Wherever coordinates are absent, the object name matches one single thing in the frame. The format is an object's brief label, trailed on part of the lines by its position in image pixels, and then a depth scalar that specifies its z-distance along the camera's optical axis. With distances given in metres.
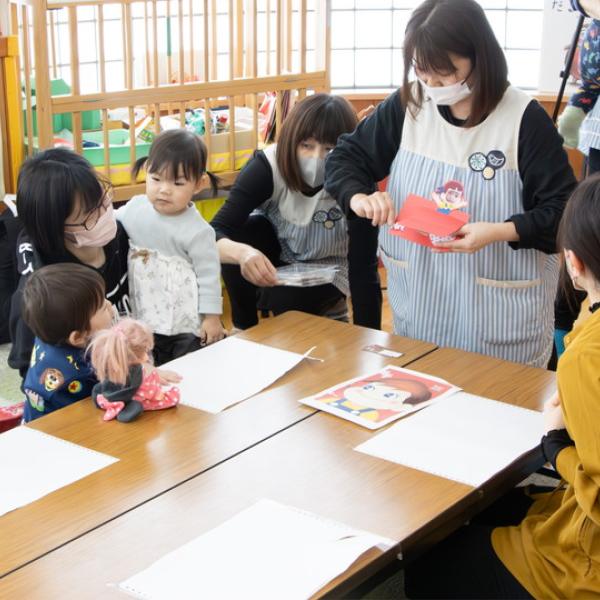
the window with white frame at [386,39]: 5.26
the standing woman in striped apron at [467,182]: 2.24
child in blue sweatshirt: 1.90
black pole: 3.13
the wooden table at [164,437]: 1.47
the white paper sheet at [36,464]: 1.57
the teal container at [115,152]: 3.67
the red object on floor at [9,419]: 2.46
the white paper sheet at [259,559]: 1.29
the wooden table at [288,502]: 1.34
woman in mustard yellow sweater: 1.46
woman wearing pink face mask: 2.25
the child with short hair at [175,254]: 2.54
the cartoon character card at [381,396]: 1.85
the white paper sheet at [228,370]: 1.95
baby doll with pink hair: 1.83
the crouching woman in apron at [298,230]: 2.92
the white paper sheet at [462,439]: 1.65
